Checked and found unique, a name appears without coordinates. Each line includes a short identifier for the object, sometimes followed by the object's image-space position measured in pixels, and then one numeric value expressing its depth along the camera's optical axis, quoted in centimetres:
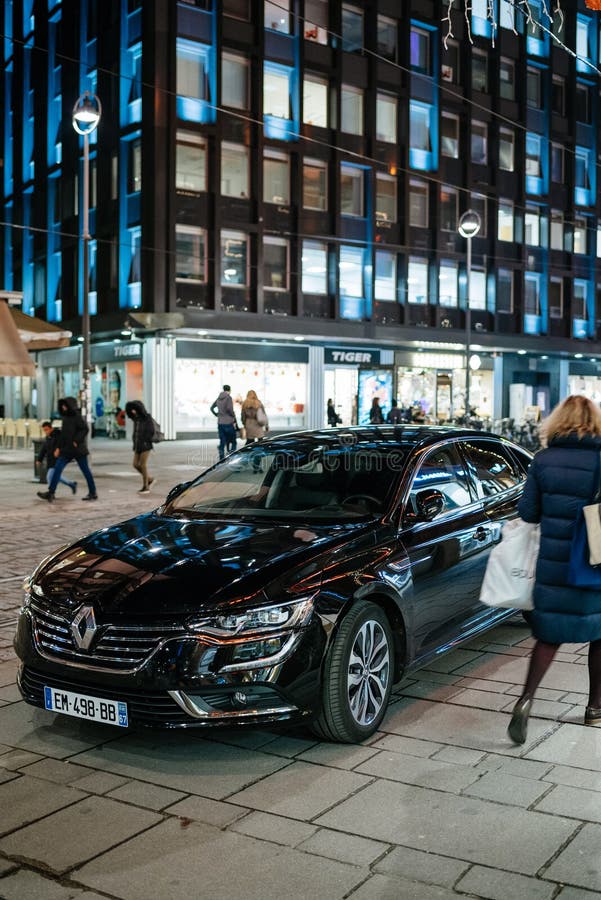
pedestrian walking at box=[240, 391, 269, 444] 2088
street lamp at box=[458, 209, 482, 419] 2775
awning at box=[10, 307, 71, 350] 1370
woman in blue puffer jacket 475
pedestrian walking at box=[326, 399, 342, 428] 3411
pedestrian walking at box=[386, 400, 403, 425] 3049
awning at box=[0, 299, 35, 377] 1168
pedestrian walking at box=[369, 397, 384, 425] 3134
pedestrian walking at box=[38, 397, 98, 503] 1566
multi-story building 3516
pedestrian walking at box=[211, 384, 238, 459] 2214
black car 435
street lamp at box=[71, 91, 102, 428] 2061
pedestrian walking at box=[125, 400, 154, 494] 1645
